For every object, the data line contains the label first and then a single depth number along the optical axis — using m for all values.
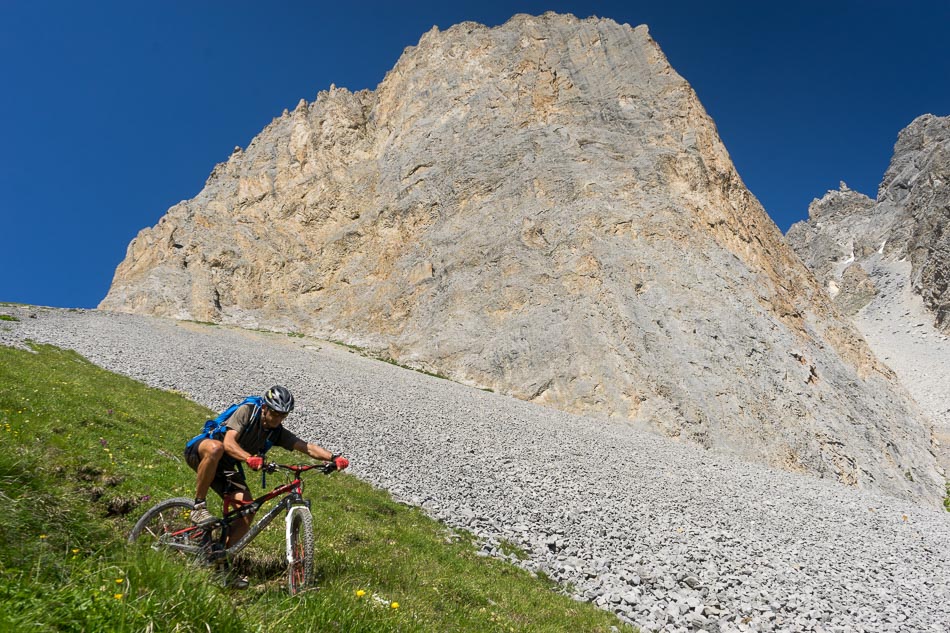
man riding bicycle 6.66
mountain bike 6.34
